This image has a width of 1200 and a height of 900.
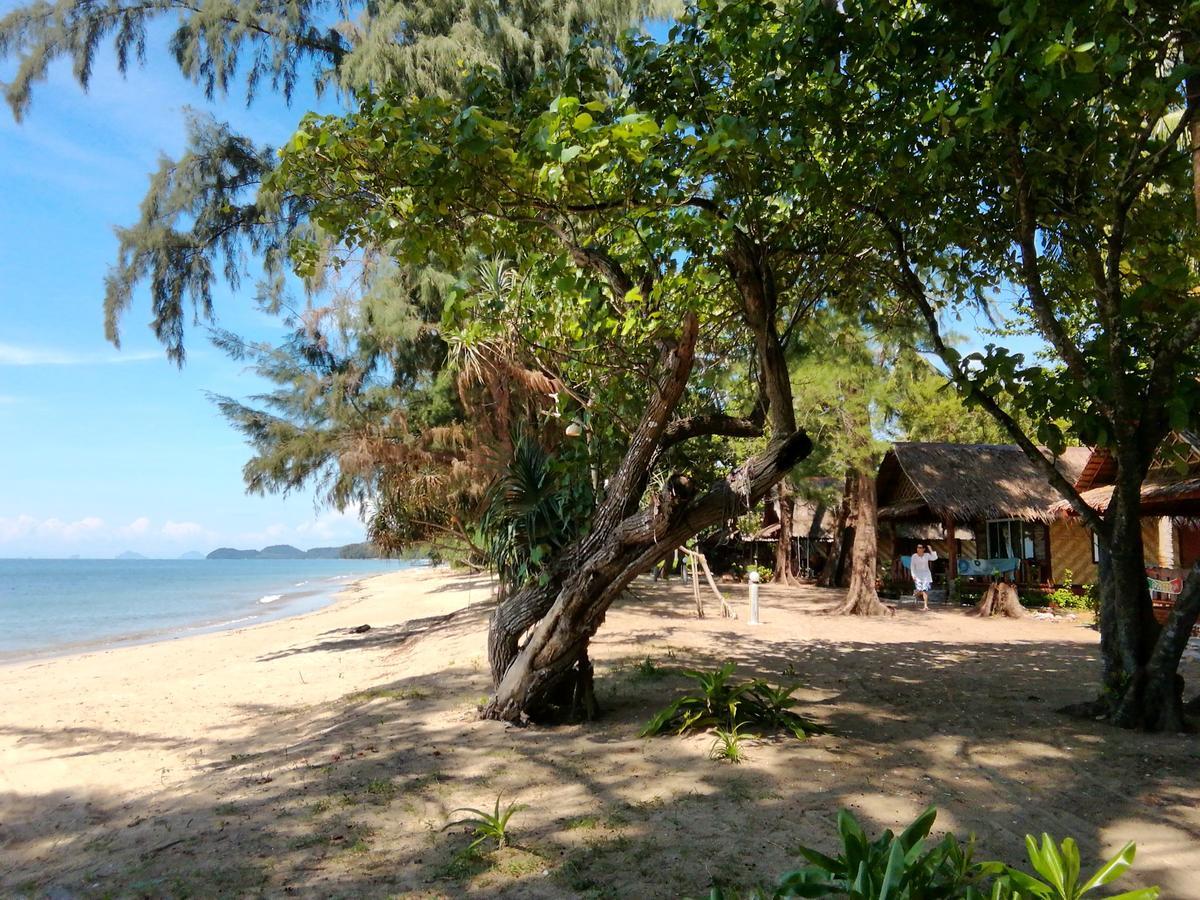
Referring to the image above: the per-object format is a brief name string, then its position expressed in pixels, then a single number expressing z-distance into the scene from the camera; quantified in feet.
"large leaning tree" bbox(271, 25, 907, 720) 17.03
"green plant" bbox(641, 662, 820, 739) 18.48
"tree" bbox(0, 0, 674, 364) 38.75
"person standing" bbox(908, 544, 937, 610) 55.98
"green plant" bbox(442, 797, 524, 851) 12.72
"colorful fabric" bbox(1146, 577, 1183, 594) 38.73
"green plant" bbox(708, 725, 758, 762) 16.51
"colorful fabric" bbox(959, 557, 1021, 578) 61.16
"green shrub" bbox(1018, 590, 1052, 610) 55.01
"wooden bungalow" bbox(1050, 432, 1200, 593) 37.58
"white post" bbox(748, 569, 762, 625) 41.45
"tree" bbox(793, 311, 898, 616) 47.57
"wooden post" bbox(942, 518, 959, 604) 58.13
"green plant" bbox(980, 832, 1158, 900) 8.09
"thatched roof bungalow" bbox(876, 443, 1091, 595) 57.72
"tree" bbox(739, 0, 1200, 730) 15.08
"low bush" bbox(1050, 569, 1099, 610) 50.44
